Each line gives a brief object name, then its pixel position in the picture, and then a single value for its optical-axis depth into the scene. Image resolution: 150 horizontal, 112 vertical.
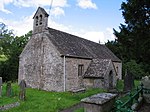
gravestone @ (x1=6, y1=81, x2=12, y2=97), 16.89
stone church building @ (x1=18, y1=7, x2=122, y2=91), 21.44
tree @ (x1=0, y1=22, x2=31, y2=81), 33.69
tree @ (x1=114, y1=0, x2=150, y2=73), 9.88
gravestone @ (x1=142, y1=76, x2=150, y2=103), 10.27
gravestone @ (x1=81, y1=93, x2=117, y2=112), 4.56
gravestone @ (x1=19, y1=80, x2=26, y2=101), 15.39
